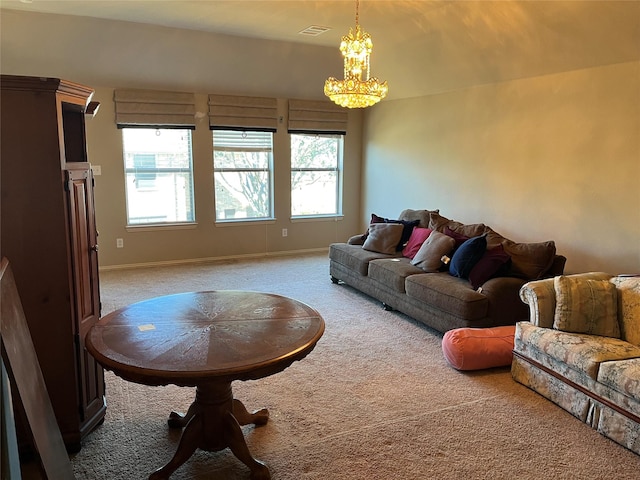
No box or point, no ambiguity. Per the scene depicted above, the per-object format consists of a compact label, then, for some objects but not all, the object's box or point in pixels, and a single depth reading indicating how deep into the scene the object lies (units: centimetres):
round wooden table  200
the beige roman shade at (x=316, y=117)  718
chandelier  385
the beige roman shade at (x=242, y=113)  666
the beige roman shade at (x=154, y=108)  612
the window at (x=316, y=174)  749
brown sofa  387
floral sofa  258
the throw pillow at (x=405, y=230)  543
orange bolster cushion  341
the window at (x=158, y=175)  645
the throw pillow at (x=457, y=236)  464
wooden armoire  224
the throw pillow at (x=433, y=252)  459
